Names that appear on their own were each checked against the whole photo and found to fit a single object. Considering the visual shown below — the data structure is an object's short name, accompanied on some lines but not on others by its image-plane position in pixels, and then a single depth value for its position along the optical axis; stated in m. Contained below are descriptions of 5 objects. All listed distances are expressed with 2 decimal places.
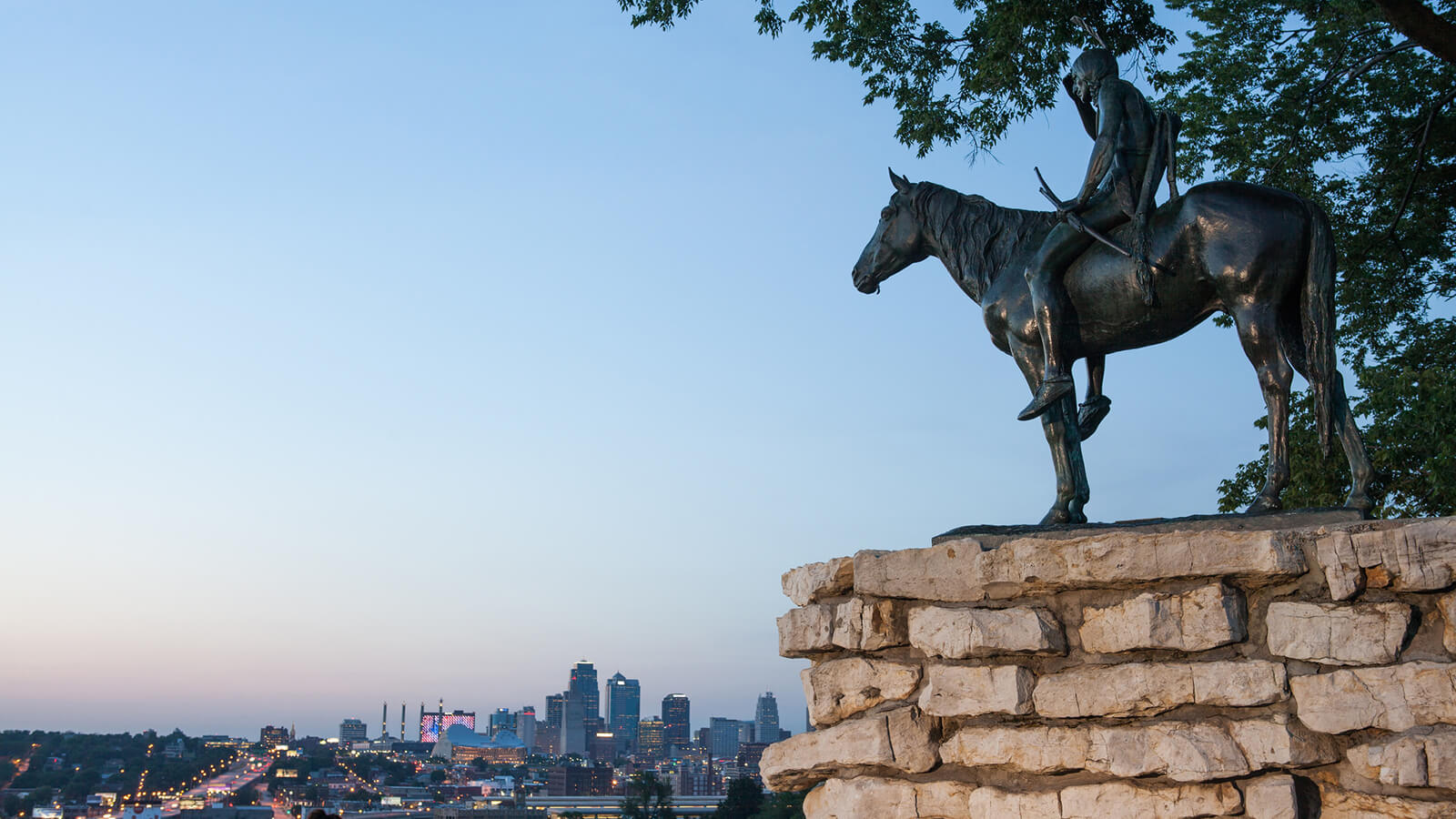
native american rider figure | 4.97
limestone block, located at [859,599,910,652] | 4.66
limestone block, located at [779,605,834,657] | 4.81
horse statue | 4.66
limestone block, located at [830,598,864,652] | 4.71
